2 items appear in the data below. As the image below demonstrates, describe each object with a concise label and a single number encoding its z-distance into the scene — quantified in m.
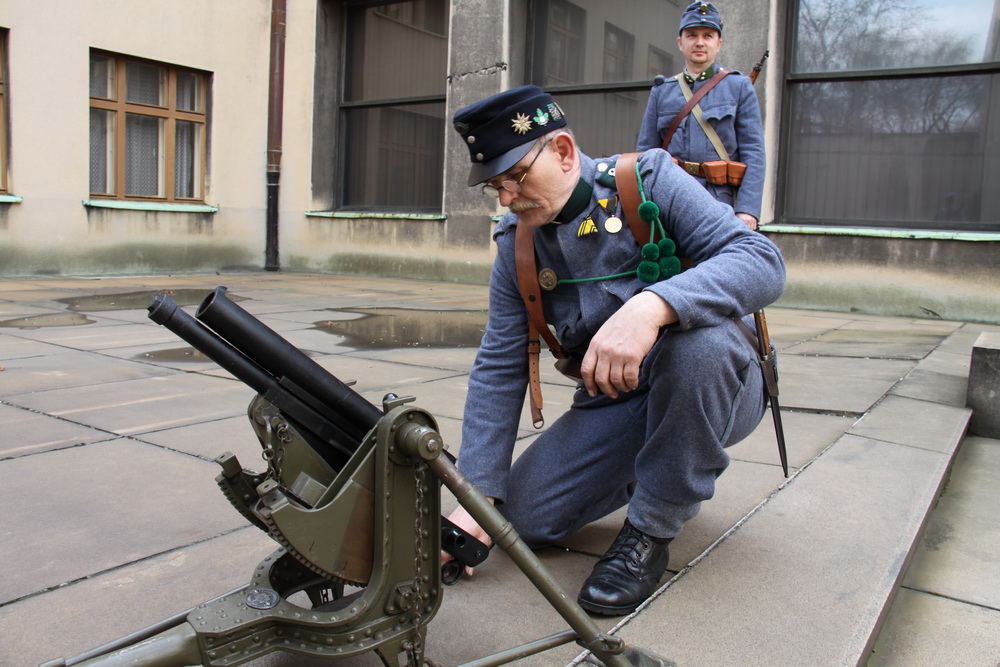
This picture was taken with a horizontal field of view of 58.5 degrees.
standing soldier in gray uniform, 4.44
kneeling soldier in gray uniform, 1.83
